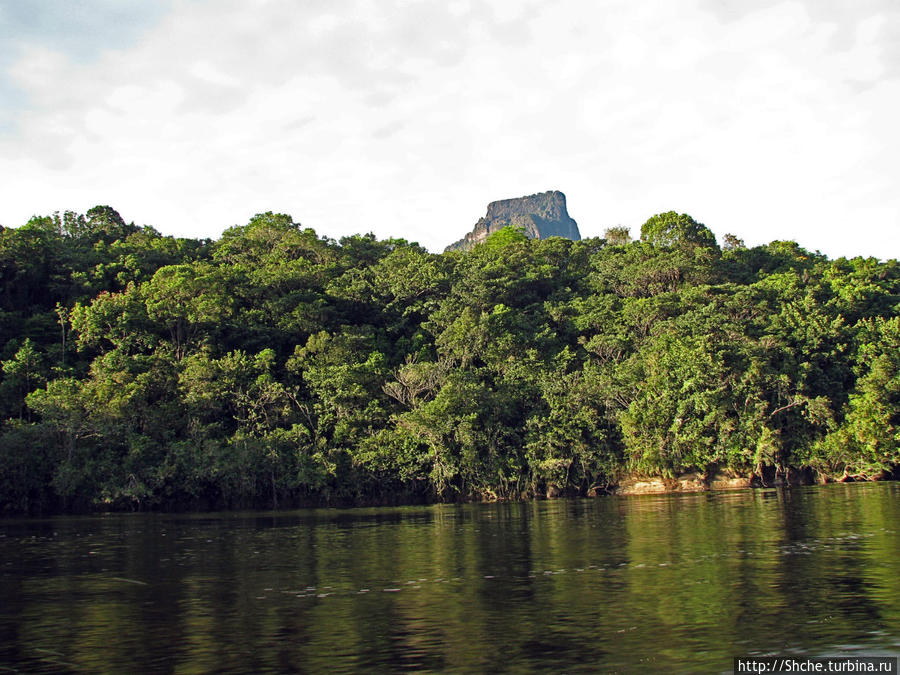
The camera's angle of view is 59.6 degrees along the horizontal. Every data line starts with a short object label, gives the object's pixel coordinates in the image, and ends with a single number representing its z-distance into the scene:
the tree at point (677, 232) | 65.44
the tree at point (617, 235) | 78.06
